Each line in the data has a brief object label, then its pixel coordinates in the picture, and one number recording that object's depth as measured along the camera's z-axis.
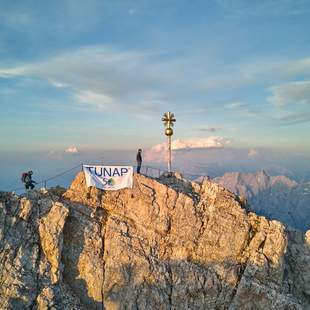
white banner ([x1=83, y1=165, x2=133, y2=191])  32.03
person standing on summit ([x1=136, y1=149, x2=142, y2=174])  35.69
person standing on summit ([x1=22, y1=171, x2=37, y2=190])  32.81
